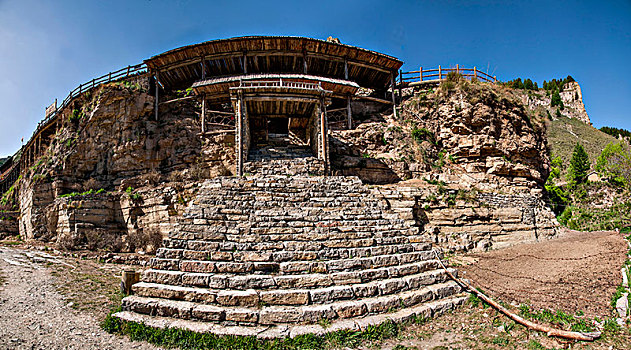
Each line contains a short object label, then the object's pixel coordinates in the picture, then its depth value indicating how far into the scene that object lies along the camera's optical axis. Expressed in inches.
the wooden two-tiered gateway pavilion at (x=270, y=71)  636.1
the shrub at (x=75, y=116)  697.0
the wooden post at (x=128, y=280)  226.2
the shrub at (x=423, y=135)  713.0
